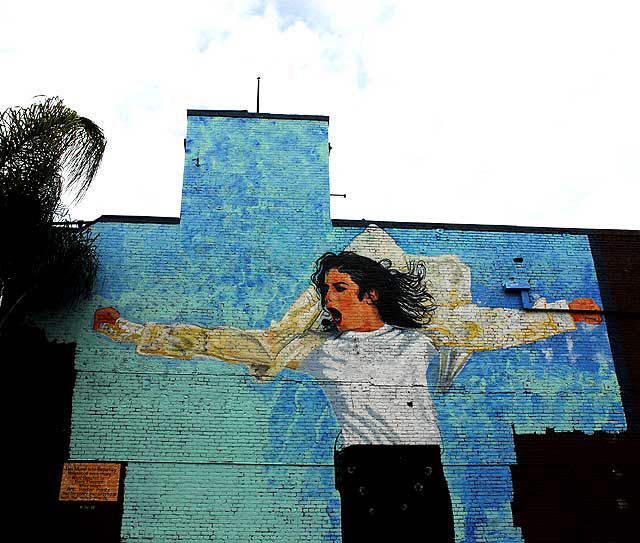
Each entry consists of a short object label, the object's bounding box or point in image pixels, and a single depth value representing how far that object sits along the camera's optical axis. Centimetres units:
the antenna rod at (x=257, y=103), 1440
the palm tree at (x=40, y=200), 1024
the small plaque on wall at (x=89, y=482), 1093
